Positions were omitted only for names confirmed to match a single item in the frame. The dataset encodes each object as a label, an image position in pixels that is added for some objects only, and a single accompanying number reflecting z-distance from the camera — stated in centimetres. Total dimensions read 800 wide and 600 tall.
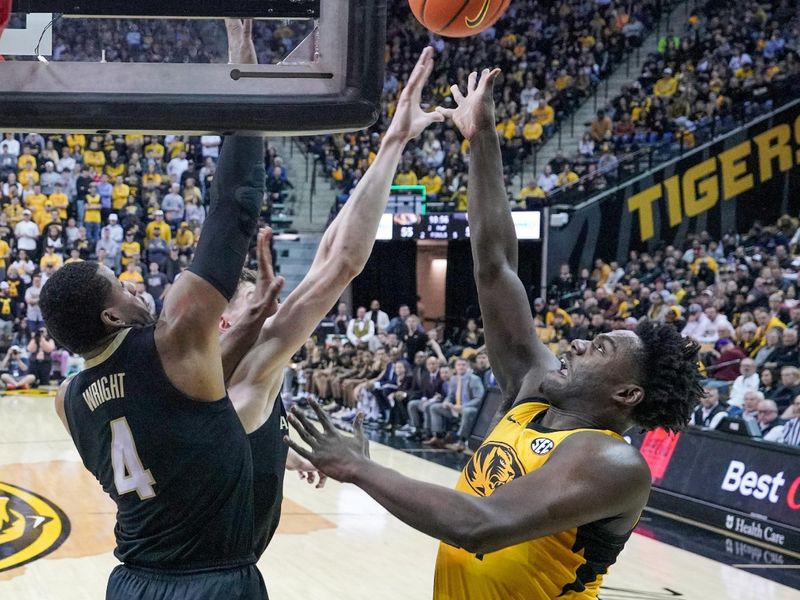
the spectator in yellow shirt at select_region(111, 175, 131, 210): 1761
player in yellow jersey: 222
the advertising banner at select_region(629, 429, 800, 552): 707
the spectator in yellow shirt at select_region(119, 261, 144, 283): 1563
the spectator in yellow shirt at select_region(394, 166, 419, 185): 1920
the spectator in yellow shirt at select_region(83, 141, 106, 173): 1777
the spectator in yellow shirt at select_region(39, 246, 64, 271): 1591
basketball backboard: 227
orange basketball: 365
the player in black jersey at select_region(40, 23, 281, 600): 237
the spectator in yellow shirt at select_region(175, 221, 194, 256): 1712
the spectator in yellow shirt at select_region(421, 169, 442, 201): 1914
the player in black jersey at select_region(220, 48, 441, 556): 282
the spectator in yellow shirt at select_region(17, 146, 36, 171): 1733
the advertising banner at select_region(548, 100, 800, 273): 1636
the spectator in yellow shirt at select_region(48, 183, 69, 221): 1727
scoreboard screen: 1702
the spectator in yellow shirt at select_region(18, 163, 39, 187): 1727
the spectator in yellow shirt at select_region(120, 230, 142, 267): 1647
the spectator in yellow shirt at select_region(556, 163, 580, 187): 1842
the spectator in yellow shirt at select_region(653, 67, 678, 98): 1886
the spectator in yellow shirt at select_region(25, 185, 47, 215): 1712
